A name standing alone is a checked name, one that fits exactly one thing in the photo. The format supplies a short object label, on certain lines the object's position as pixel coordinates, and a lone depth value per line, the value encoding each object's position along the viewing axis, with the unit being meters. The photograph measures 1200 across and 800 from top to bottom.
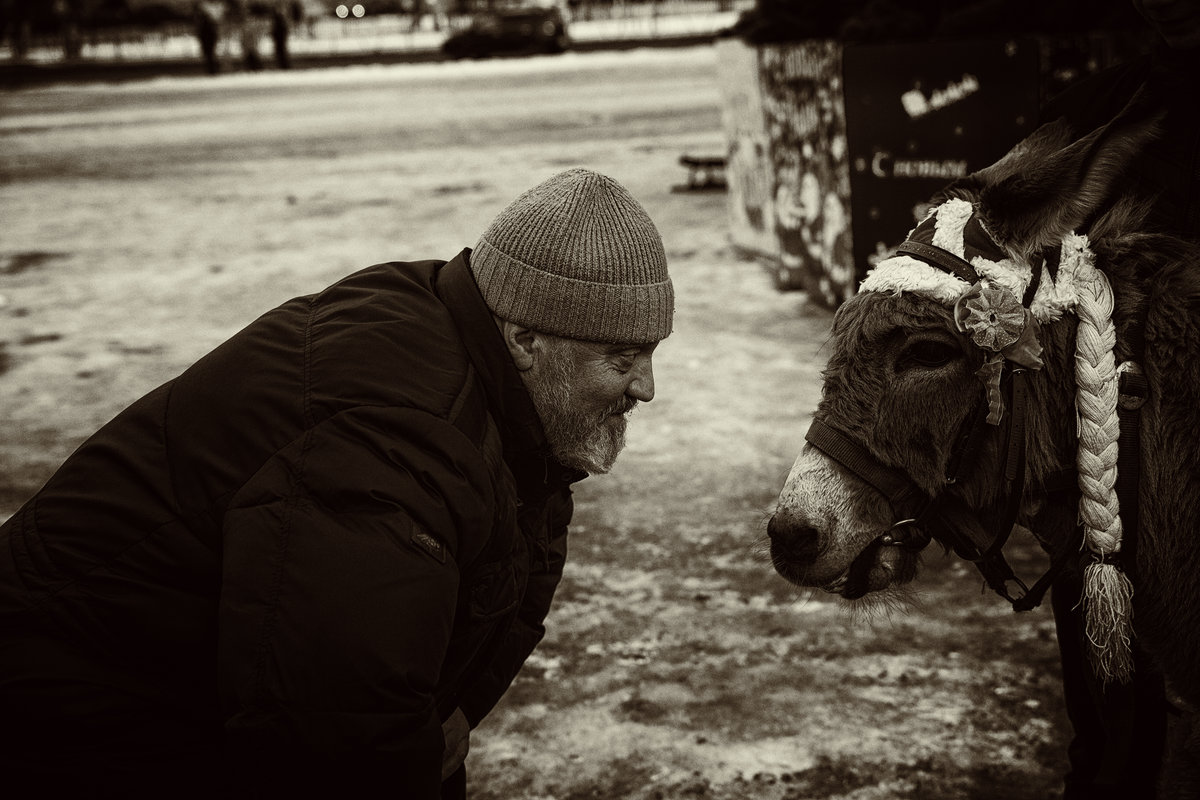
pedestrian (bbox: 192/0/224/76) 34.66
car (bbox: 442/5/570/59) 37.69
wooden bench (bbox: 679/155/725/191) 12.55
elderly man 1.90
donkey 2.18
